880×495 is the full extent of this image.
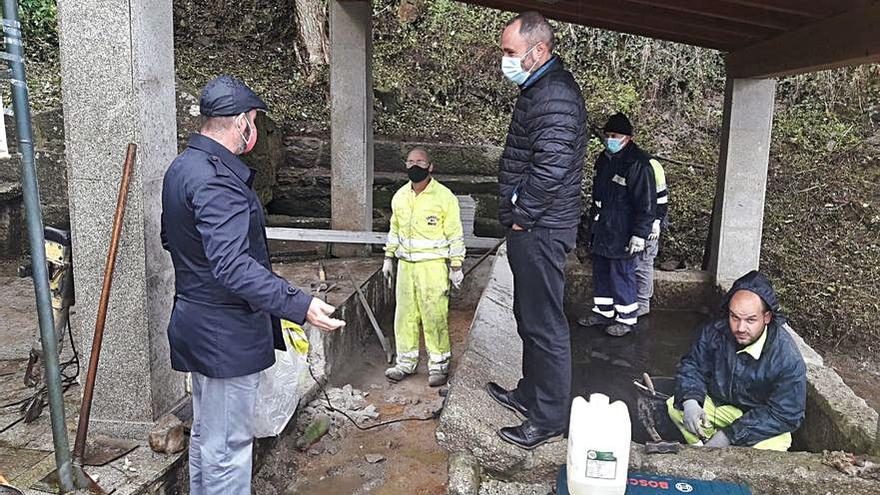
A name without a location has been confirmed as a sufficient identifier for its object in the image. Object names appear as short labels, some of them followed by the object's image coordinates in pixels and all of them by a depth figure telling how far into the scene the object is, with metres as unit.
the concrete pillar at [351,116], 7.15
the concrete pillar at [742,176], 6.58
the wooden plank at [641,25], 6.20
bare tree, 12.30
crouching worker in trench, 3.41
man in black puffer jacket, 3.13
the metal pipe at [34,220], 2.55
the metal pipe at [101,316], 3.21
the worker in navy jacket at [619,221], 5.93
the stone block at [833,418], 3.48
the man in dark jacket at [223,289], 2.64
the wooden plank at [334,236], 7.20
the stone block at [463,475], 2.98
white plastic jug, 2.55
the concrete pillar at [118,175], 3.24
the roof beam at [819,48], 4.08
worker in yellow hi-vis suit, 5.27
